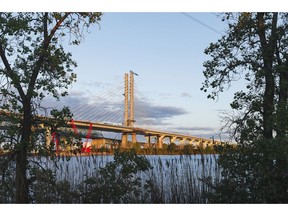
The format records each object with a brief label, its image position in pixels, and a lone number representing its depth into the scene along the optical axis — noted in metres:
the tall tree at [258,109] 6.18
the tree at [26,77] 6.64
